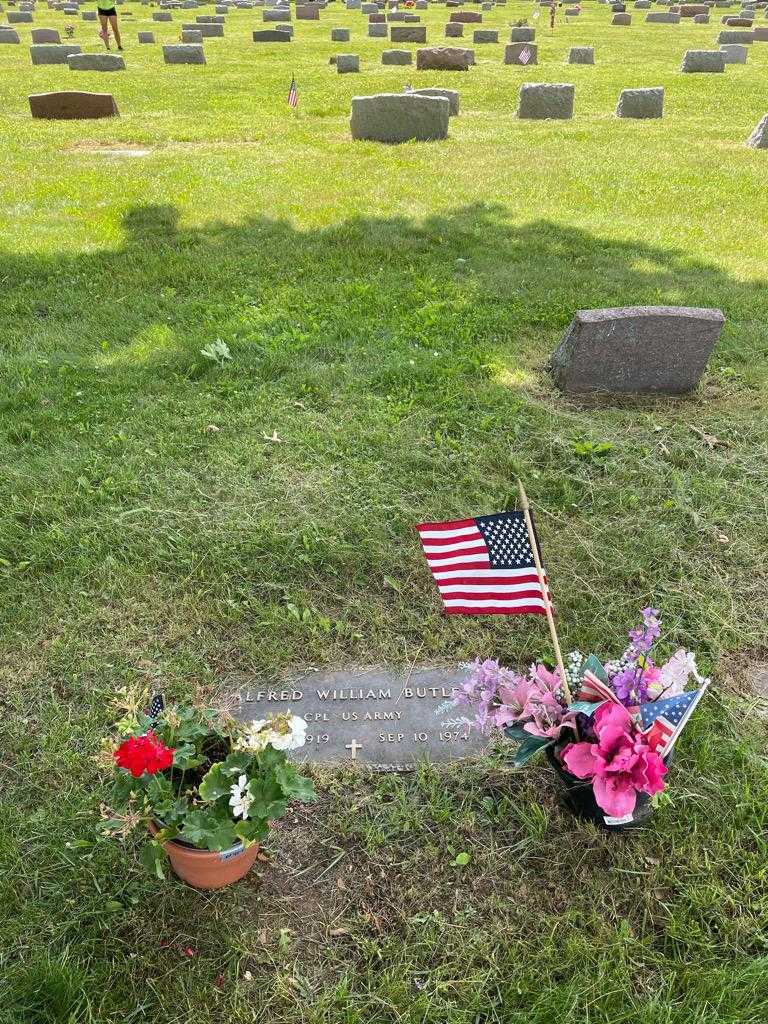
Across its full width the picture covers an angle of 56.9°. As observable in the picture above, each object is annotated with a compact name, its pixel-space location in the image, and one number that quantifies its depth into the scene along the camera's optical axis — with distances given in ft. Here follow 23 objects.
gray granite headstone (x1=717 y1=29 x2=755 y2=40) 77.66
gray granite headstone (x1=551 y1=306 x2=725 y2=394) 15.28
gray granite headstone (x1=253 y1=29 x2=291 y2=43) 76.54
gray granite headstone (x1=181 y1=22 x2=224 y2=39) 81.82
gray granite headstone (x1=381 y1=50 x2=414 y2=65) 61.36
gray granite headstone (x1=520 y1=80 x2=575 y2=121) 42.73
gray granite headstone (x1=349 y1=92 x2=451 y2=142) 36.55
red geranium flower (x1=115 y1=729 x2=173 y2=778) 6.56
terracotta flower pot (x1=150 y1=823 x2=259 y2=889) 7.24
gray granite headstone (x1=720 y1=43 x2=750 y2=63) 65.77
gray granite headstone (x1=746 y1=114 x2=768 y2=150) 36.33
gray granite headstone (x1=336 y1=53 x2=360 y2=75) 57.67
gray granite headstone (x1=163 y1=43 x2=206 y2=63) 62.59
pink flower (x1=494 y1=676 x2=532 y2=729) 7.61
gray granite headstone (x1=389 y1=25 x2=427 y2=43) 73.87
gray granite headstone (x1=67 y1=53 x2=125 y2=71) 58.70
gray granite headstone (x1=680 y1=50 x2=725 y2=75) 58.80
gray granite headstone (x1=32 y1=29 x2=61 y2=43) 74.49
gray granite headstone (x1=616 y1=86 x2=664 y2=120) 43.06
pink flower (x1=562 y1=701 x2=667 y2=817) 6.95
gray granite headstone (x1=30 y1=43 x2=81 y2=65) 62.13
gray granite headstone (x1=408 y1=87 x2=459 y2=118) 41.34
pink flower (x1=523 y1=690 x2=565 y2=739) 7.57
